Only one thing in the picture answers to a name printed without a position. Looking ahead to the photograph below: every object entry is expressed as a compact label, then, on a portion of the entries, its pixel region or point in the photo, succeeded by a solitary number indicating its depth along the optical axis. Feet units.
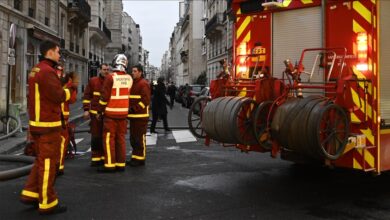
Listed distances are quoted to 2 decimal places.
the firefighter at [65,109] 20.91
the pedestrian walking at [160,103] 44.73
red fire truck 16.44
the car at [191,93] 89.71
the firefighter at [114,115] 24.13
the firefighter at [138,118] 26.20
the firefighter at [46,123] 16.21
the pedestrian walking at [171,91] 88.60
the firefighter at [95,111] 26.03
